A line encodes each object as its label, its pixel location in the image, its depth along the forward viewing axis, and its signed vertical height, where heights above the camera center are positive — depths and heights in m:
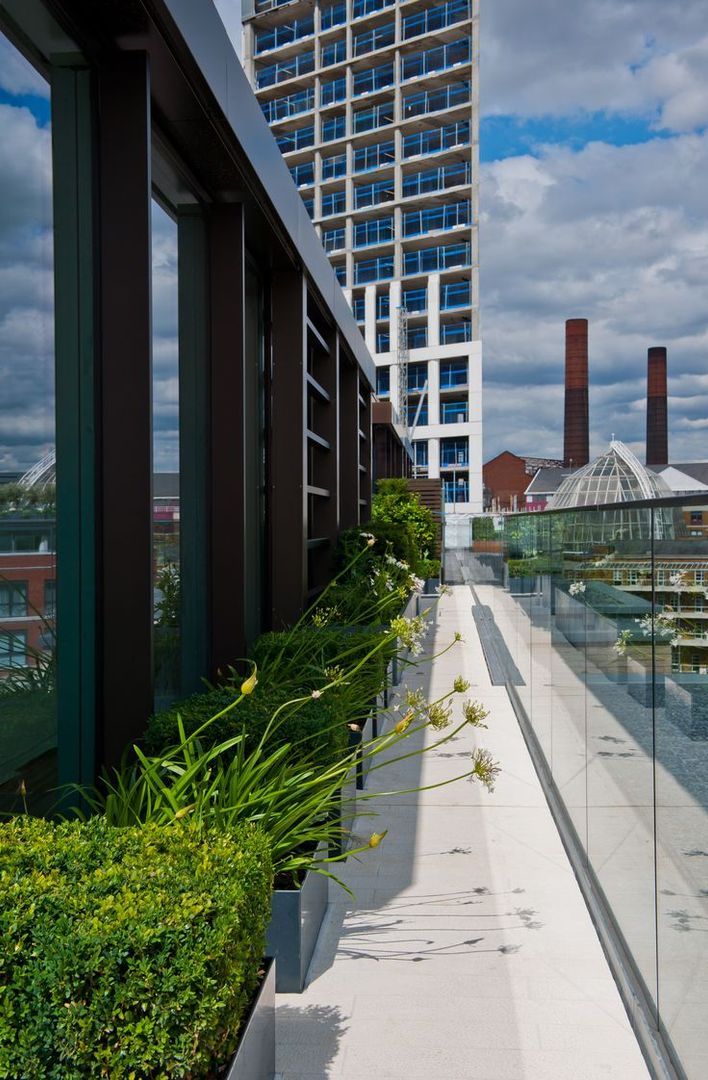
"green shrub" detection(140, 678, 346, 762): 4.14 -0.92
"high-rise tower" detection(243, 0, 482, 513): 61.44 +22.78
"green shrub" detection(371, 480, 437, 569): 18.98 +0.30
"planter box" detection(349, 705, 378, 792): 5.75 -1.55
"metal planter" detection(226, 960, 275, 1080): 2.48 -1.47
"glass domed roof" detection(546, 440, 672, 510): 57.12 +2.74
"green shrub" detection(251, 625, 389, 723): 5.25 -0.86
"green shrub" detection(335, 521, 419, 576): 10.84 -0.27
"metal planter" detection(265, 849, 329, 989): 3.60 -1.62
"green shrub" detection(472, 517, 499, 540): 18.92 -0.14
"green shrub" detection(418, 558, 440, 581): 20.03 -1.04
